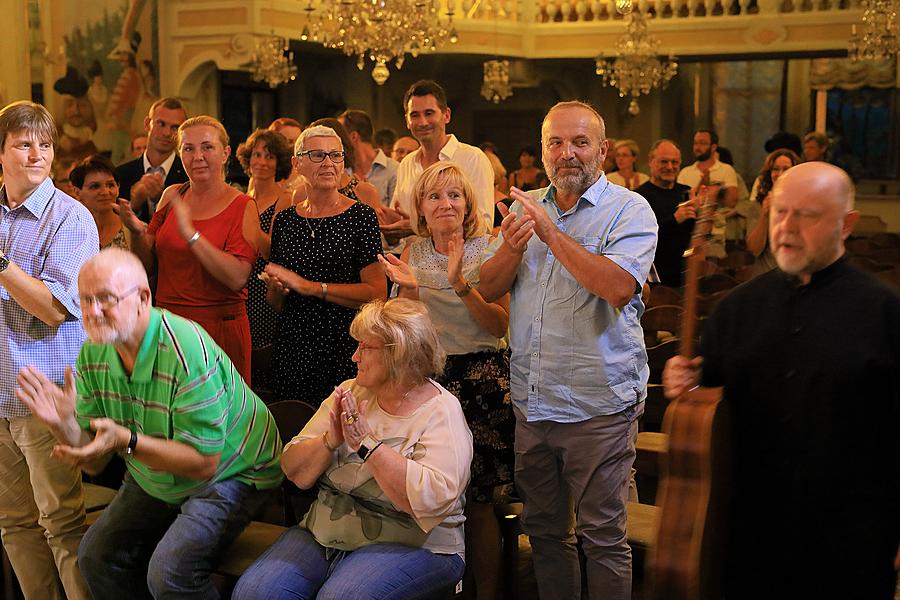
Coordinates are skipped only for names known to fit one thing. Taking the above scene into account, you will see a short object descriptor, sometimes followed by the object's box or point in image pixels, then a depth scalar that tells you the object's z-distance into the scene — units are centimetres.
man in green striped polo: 301
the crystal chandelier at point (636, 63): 1219
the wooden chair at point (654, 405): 457
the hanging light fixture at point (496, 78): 1266
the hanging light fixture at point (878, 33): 1087
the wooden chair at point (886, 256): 884
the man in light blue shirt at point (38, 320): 353
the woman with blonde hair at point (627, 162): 980
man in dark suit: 501
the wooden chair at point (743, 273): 648
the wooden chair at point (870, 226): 1340
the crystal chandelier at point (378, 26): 902
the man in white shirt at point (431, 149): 477
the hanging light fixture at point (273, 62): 1066
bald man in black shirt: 233
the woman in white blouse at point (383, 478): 304
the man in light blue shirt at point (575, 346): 321
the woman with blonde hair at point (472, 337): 363
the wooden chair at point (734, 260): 830
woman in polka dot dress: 395
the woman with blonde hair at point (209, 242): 407
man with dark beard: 906
